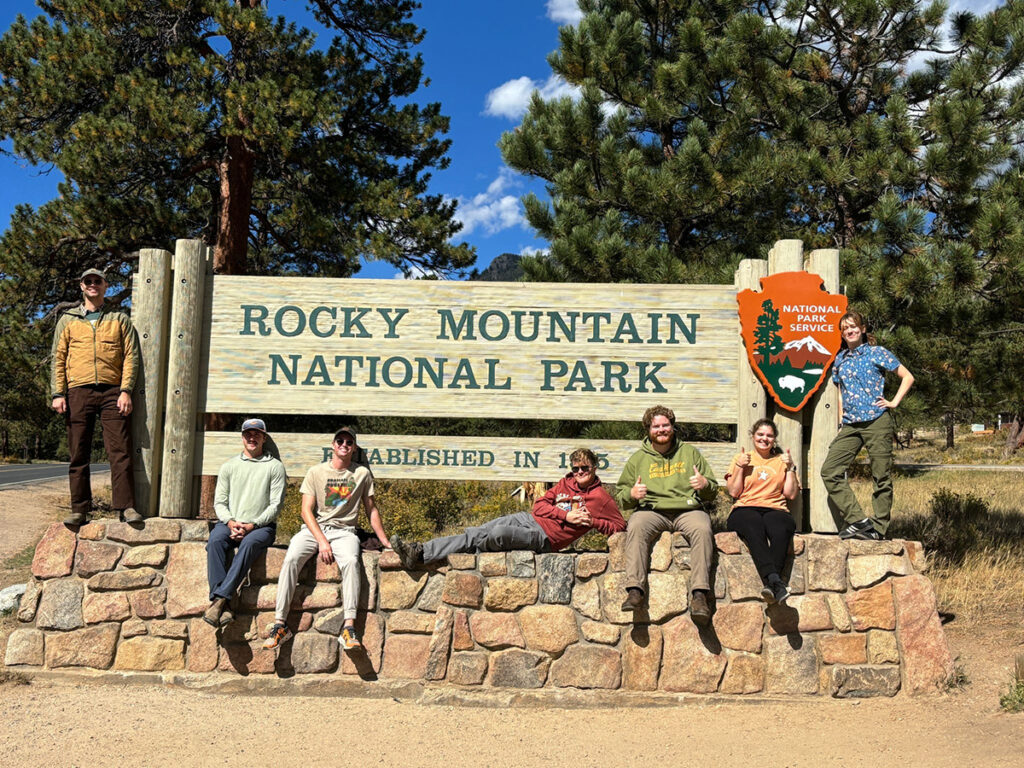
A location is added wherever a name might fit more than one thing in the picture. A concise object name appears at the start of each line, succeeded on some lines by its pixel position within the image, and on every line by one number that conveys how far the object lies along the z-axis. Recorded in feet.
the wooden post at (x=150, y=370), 16.38
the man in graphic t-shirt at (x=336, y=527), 14.73
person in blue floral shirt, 15.55
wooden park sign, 16.65
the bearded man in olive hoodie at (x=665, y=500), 14.30
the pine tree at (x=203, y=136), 30.30
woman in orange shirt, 14.55
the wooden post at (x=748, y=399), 16.55
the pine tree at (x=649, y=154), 29.25
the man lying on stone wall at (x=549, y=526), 15.12
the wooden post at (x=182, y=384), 16.47
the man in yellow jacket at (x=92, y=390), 15.99
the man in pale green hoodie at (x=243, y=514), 14.83
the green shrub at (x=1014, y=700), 13.64
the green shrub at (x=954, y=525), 23.95
